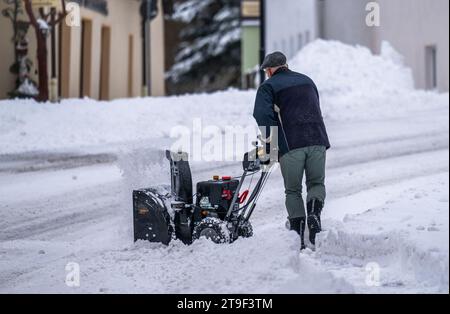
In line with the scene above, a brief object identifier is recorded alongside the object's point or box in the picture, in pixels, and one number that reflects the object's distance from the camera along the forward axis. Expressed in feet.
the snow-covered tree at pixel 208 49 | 176.86
